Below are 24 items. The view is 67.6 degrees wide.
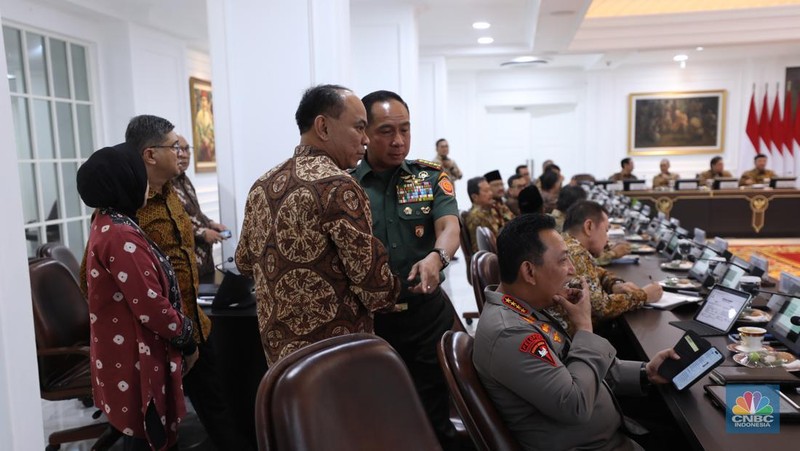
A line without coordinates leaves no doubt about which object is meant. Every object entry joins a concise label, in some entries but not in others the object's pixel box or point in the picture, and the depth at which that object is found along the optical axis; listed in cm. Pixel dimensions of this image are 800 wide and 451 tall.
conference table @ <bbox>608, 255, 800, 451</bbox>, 131
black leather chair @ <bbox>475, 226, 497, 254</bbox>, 337
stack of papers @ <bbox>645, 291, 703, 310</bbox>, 252
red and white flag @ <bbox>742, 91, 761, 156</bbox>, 1094
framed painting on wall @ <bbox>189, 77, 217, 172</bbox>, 639
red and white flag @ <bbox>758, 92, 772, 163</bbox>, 1080
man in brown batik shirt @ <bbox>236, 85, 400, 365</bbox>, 148
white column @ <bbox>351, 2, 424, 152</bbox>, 557
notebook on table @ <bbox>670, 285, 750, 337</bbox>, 211
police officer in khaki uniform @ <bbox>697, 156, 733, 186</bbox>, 982
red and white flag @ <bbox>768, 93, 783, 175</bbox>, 1072
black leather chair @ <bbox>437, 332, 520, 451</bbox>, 136
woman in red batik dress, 172
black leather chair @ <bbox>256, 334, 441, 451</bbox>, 103
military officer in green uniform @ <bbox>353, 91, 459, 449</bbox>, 199
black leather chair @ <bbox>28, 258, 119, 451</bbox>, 238
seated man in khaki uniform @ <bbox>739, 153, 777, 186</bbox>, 943
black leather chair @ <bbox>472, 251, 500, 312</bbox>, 242
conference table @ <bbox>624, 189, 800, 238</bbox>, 859
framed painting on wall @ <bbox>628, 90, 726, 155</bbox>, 1138
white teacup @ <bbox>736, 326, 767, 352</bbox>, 186
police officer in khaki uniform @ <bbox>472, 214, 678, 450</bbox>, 139
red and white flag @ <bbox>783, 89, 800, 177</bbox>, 1075
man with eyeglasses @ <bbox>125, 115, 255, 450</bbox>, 208
